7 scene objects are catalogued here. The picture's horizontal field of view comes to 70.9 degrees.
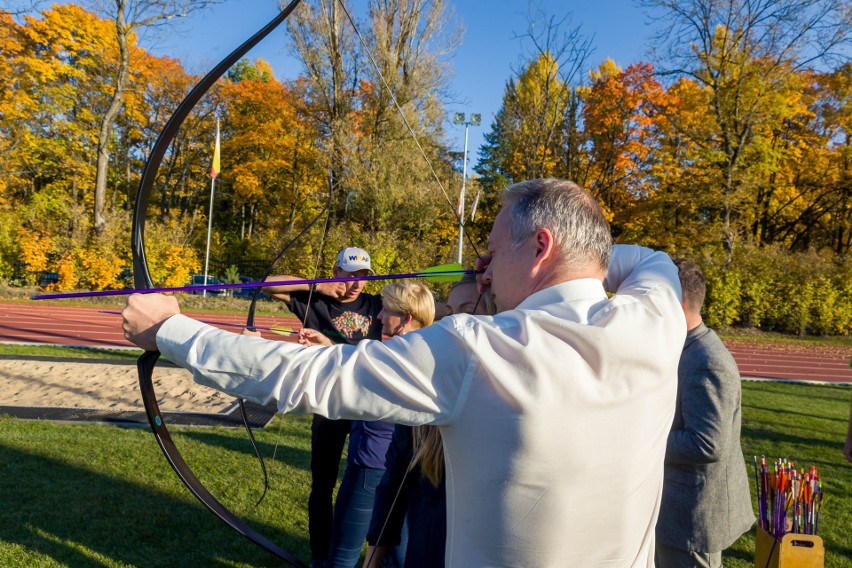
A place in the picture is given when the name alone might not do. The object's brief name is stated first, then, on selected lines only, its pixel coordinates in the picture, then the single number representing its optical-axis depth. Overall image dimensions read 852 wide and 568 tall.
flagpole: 10.71
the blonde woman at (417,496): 1.94
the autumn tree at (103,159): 19.42
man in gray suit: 2.25
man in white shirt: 1.07
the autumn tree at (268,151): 16.98
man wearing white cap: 4.10
